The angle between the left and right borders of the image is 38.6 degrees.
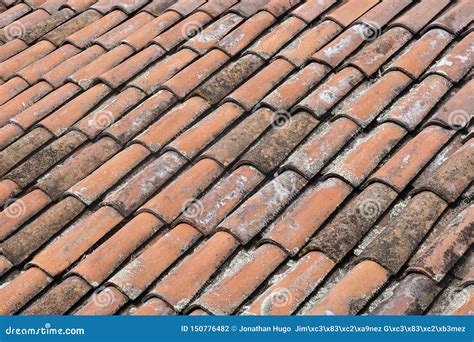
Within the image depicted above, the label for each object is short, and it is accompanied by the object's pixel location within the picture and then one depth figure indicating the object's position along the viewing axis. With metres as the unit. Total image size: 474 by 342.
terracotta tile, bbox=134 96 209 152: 3.94
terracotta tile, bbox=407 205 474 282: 2.92
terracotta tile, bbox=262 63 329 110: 3.96
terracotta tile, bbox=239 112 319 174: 3.65
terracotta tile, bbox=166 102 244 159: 3.83
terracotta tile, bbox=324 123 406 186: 3.44
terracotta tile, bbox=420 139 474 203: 3.22
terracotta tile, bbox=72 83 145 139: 4.17
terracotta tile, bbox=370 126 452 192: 3.36
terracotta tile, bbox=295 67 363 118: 3.87
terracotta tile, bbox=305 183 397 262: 3.14
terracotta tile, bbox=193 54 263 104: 4.18
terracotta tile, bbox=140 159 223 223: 3.54
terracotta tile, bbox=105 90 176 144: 4.07
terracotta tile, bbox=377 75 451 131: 3.66
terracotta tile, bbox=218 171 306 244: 3.33
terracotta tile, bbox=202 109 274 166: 3.73
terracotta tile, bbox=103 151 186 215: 3.64
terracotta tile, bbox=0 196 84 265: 3.56
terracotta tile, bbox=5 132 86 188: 3.98
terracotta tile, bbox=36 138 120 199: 3.87
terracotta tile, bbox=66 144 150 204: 3.75
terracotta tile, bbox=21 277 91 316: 3.22
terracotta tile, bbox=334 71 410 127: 3.75
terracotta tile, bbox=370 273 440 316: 2.83
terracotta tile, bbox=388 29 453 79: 3.97
